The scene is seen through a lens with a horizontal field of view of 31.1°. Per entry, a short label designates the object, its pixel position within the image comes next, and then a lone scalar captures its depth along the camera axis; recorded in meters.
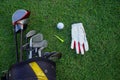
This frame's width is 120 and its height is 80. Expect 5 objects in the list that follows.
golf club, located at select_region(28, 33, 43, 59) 1.90
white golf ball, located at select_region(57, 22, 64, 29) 2.04
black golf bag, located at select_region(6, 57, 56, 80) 1.80
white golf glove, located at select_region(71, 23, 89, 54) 2.03
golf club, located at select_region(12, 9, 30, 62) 1.94
